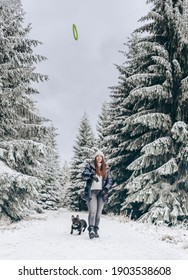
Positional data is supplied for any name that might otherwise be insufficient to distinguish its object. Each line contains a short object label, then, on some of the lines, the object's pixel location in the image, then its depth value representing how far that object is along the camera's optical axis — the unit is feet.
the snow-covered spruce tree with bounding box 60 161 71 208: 194.29
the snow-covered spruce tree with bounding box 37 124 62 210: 138.41
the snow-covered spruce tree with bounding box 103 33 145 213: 68.13
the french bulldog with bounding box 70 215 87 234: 32.02
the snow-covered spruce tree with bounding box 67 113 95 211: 131.75
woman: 29.71
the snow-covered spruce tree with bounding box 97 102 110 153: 130.31
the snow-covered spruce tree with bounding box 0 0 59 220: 47.80
